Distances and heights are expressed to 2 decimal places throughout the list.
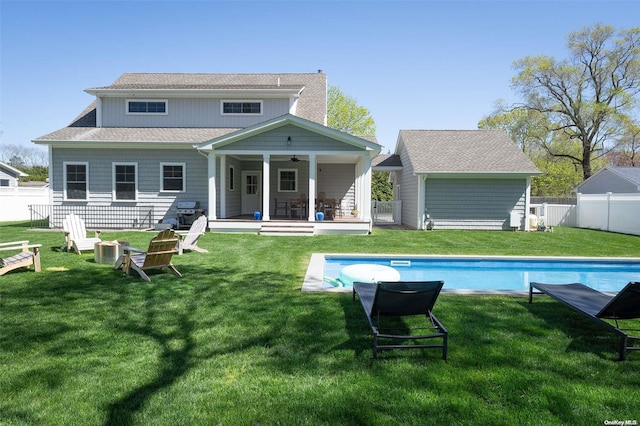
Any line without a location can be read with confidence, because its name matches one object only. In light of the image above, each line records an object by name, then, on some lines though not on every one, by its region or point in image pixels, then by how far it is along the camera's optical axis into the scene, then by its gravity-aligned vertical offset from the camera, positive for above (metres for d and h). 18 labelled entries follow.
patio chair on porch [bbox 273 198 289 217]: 18.78 -0.22
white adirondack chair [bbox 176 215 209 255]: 10.35 -1.02
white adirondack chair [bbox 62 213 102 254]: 10.28 -0.98
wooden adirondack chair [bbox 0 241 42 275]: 7.74 -1.22
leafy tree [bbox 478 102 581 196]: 36.55 +5.87
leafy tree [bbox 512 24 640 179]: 32.34 +10.06
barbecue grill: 16.92 -0.47
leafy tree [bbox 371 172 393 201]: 36.72 +1.15
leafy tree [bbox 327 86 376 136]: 42.72 +9.30
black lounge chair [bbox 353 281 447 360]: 4.17 -1.13
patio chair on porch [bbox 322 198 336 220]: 17.66 -0.26
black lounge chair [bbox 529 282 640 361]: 4.26 -1.28
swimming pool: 8.89 -1.63
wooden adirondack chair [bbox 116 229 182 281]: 7.47 -1.07
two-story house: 15.94 +1.87
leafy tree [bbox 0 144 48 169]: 59.62 +6.65
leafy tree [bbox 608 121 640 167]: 33.31 +5.47
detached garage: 18.25 +0.56
